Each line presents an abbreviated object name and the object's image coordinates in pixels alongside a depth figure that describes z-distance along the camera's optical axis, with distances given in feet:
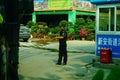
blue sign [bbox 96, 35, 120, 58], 22.61
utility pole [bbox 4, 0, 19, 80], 11.70
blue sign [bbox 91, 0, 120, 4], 22.36
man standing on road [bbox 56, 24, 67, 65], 24.45
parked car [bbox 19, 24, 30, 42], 51.57
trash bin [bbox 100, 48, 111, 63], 22.24
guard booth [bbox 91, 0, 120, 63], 22.66
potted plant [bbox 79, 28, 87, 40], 53.15
